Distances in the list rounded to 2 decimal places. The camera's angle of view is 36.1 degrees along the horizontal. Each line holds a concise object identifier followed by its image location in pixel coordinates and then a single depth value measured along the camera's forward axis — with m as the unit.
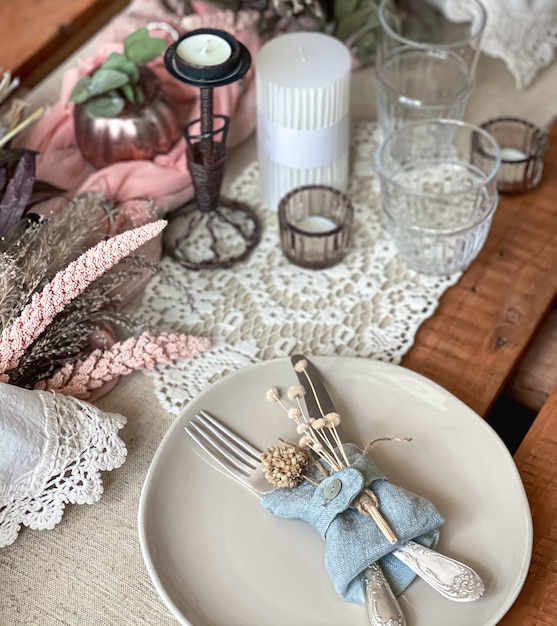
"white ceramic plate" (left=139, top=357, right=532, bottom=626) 0.63
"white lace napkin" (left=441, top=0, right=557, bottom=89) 1.06
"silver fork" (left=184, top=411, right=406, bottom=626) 0.70
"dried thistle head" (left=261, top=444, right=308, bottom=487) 0.67
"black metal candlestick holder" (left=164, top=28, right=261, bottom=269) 0.73
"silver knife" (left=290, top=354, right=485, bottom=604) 0.61
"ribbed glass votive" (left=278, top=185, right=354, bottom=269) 0.87
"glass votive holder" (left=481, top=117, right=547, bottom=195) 0.93
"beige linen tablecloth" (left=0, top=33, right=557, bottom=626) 0.65
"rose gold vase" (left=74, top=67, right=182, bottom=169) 0.90
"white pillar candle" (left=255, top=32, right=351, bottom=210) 0.86
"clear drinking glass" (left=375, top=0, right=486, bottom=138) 0.98
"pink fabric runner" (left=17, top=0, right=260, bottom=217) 0.90
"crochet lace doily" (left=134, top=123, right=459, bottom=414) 0.81
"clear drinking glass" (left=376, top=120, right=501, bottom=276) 0.85
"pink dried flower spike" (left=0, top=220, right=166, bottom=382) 0.68
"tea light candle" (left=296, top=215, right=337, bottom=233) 0.91
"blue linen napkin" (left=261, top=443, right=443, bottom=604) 0.62
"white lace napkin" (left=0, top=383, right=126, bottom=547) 0.66
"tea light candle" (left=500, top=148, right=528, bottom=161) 0.98
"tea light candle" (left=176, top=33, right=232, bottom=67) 0.74
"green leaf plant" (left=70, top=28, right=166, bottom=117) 0.89
